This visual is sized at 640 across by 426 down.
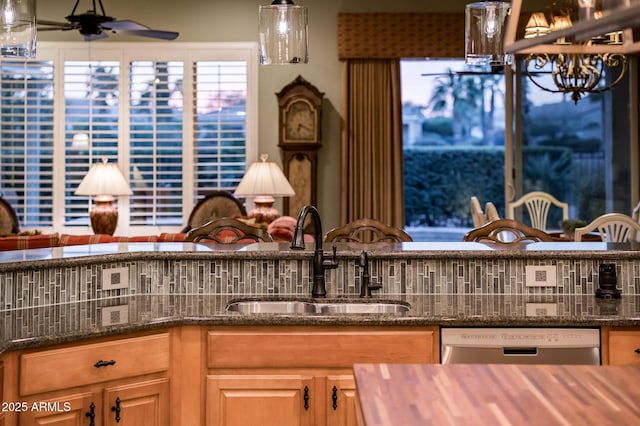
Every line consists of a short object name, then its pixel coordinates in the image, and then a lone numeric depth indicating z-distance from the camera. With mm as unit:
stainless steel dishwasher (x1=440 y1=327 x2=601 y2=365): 2762
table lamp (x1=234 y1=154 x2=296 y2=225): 7086
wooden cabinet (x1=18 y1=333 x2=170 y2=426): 2422
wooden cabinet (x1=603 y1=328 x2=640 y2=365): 2766
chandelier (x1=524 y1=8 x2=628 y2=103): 4980
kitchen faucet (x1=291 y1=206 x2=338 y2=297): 3119
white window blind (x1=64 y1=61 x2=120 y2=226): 8164
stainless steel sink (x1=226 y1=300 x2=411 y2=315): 3105
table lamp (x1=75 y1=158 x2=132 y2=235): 7297
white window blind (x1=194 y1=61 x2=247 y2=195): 8195
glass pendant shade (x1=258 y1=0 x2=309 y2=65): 2740
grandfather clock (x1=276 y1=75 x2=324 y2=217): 8039
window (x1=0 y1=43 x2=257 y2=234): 8164
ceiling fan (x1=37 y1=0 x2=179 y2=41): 5797
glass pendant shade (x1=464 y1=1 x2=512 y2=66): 2570
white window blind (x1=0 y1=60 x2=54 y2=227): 8141
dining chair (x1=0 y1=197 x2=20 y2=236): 7629
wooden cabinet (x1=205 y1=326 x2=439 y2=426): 2709
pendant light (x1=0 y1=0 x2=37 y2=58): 2578
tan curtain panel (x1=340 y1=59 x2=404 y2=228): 8164
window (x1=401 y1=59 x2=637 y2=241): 8555
